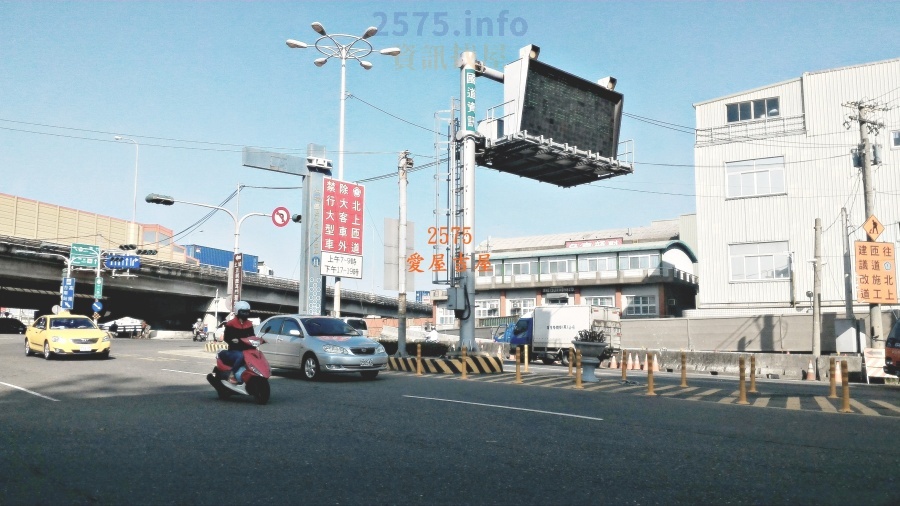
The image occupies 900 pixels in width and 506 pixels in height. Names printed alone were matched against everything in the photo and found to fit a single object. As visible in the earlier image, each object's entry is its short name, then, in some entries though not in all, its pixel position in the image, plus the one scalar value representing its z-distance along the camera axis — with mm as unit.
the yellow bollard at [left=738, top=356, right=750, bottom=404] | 12778
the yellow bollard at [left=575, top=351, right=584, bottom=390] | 15275
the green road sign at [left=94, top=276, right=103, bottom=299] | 48375
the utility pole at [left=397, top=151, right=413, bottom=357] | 22578
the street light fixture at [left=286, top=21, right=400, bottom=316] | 24719
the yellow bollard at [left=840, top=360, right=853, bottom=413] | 11282
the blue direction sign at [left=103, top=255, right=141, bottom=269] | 49219
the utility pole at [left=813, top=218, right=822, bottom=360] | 28016
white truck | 33094
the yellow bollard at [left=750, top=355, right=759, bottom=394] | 15352
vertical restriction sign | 27047
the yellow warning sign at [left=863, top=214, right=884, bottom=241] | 25219
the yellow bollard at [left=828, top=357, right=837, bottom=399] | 14362
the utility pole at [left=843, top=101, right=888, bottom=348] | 24984
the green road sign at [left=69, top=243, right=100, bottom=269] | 46781
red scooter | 10836
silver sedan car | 15141
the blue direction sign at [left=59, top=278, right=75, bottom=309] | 47375
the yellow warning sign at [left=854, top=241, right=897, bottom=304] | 25578
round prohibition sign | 31016
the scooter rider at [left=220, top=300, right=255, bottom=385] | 11008
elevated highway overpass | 47312
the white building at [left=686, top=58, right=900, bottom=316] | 35000
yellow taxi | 21484
